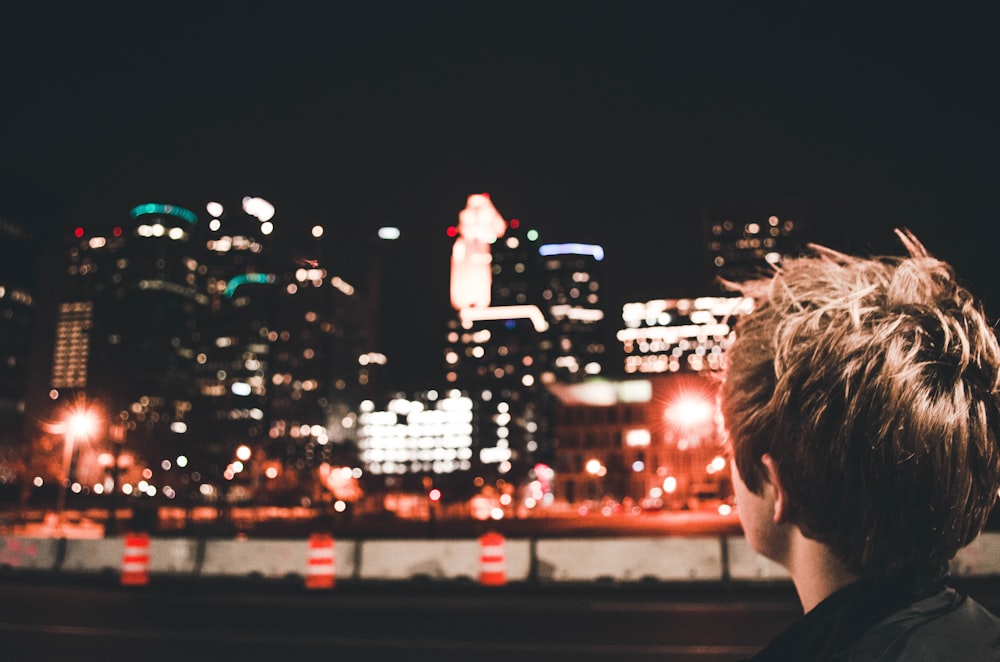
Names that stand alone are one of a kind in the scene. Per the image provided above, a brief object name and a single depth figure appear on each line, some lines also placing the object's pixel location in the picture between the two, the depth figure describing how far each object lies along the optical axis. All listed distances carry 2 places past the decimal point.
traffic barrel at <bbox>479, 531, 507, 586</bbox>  14.77
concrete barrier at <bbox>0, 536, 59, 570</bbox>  17.88
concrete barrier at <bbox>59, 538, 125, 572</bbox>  17.53
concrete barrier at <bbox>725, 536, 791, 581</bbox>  14.95
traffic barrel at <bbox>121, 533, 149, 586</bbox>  15.60
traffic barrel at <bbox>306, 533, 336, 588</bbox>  14.76
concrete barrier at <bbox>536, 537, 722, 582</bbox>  15.38
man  1.26
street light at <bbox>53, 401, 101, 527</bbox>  36.69
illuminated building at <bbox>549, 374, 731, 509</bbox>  99.69
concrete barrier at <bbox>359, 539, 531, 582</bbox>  15.88
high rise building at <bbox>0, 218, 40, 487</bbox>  124.44
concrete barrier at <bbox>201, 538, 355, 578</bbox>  16.55
